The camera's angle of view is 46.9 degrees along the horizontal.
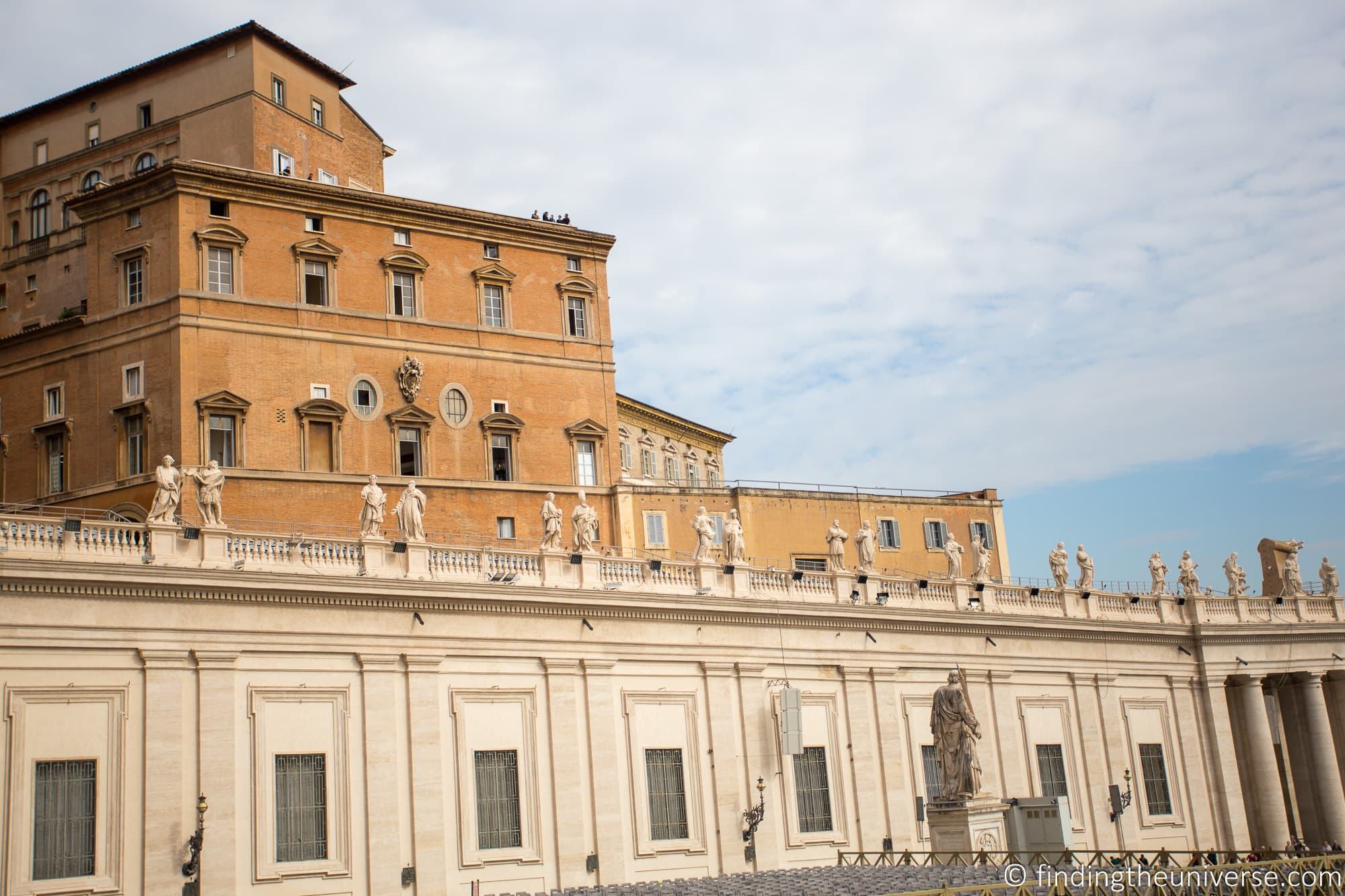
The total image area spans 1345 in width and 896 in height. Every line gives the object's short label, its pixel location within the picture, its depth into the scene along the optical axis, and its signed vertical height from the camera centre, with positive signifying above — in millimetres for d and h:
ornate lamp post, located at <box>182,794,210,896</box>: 31438 +237
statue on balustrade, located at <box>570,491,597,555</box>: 40750 +8221
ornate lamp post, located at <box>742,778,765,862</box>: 41344 +199
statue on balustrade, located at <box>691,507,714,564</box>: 43812 +8229
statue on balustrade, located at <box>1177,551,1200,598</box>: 58562 +8050
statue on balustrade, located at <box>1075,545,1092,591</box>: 55406 +8221
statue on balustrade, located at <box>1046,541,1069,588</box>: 54875 +8340
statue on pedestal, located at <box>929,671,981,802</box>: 40469 +1919
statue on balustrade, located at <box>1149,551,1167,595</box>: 58031 +8246
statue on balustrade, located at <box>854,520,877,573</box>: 48250 +8352
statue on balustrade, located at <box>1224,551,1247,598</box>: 59875 +8053
